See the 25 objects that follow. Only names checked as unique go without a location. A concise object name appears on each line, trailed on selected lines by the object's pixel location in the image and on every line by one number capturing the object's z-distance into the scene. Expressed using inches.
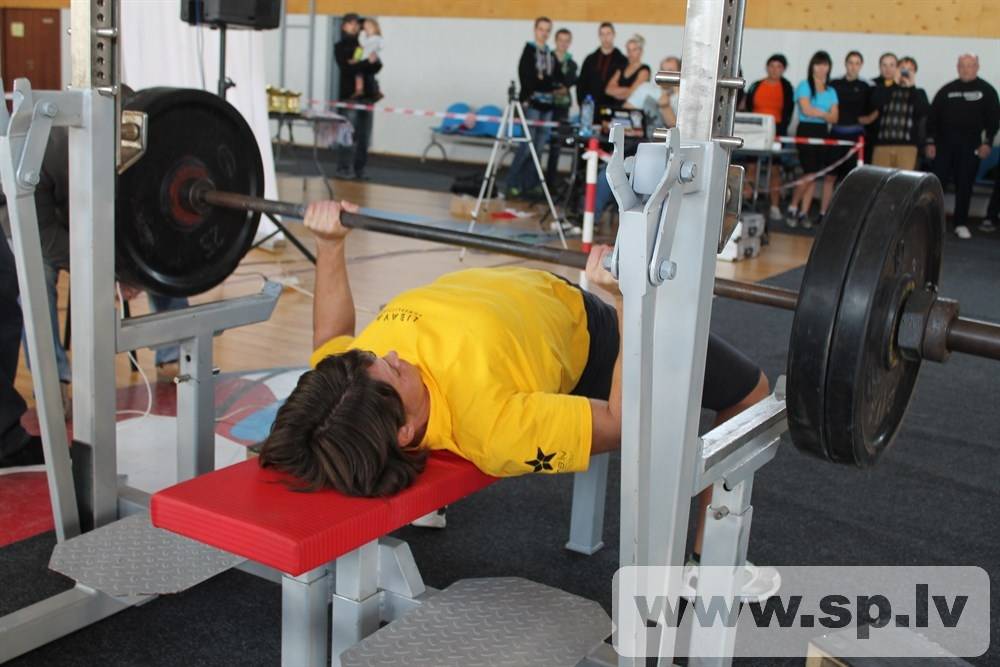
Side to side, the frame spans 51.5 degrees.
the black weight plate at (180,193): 95.4
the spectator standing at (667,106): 317.4
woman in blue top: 350.6
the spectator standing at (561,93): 354.0
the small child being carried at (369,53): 389.1
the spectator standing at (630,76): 337.4
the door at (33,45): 524.7
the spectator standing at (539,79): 344.2
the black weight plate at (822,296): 55.2
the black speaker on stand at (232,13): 161.2
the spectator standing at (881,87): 353.1
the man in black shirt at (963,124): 335.0
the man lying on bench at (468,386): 68.8
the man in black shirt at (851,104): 352.2
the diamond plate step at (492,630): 67.1
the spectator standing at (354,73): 386.9
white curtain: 216.2
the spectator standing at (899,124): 350.3
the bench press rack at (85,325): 78.0
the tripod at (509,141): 271.6
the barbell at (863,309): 55.0
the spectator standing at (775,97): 362.0
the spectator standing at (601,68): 342.3
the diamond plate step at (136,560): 80.7
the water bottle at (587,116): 284.2
